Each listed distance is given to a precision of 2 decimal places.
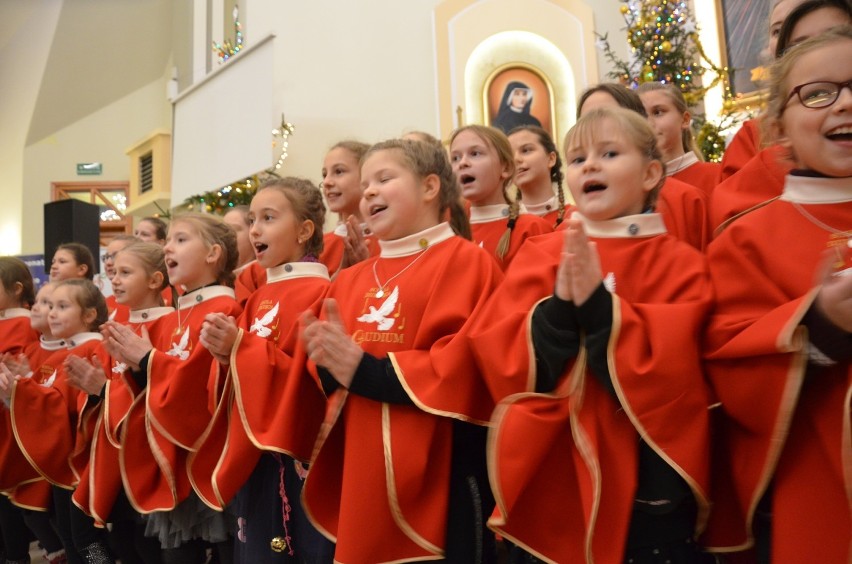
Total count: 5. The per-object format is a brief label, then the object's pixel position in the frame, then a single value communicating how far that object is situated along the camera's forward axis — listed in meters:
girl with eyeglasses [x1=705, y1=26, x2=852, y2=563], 1.49
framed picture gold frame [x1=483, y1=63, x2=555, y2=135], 9.10
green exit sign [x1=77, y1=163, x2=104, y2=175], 13.42
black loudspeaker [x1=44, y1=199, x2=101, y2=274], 6.78
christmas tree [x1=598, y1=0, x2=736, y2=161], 7.48
